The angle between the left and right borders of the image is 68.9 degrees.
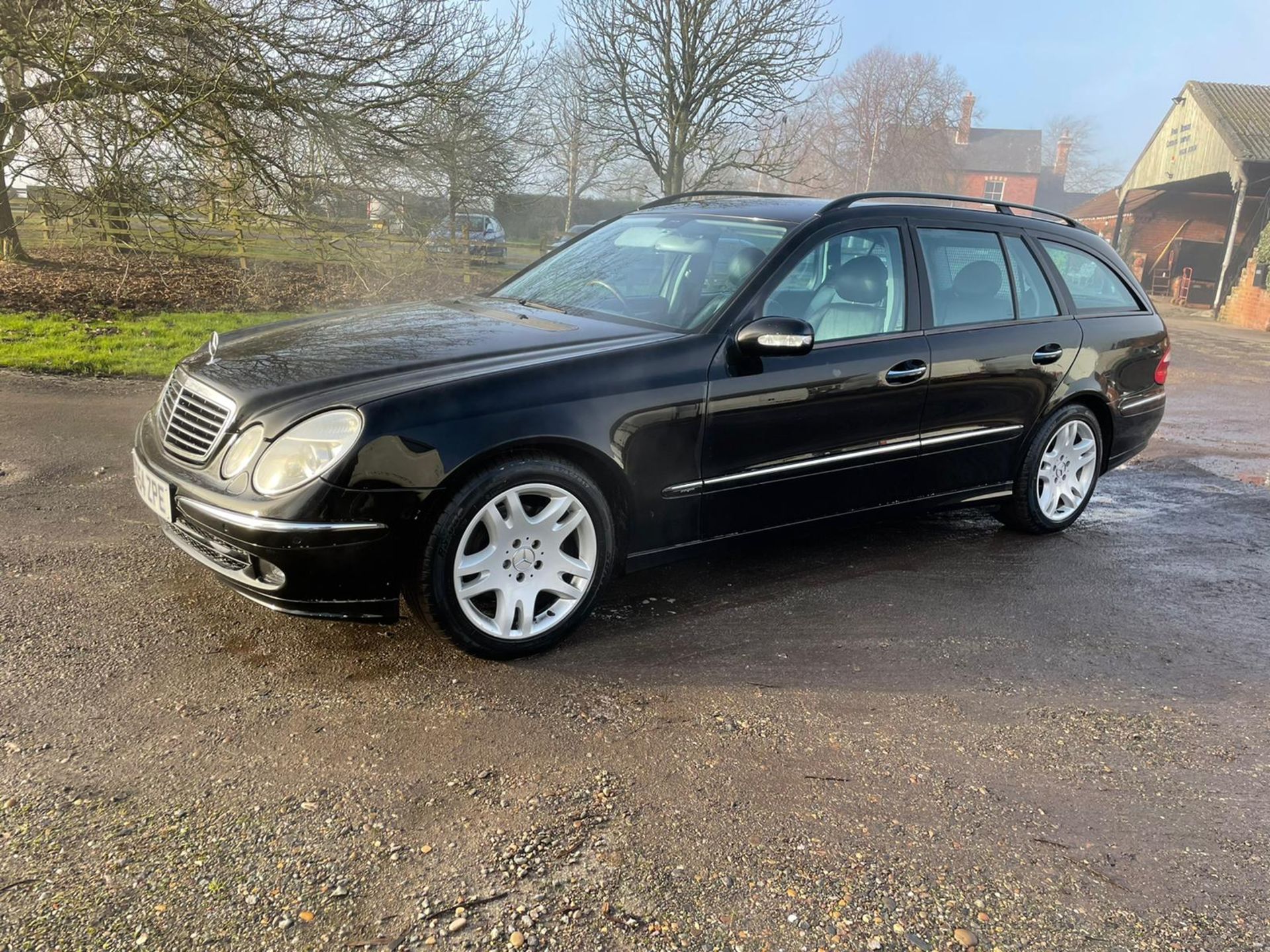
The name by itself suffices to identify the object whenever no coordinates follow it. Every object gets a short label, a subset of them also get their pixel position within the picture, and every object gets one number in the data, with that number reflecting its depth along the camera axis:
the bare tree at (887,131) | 55.00
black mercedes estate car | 3.16
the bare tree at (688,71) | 16.66
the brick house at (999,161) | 72.19
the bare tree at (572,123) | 18.03
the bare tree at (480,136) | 13.80
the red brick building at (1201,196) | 26.08
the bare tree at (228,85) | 9.95
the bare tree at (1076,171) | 85.12
